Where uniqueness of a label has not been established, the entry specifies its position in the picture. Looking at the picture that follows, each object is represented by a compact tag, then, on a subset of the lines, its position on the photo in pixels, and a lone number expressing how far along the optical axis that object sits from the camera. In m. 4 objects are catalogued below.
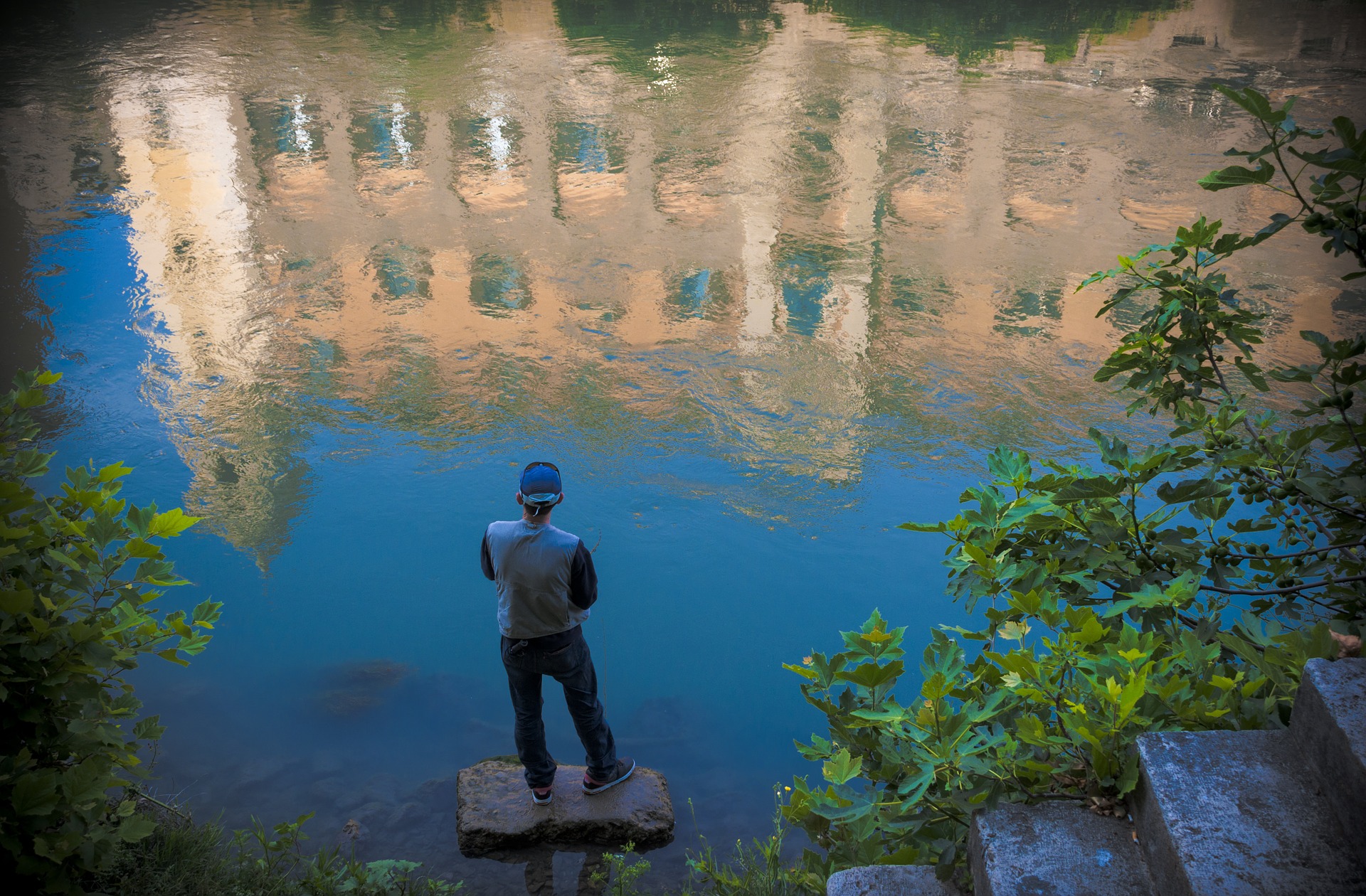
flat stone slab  4.00
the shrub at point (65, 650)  2.16
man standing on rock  3.61
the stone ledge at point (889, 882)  2.12
